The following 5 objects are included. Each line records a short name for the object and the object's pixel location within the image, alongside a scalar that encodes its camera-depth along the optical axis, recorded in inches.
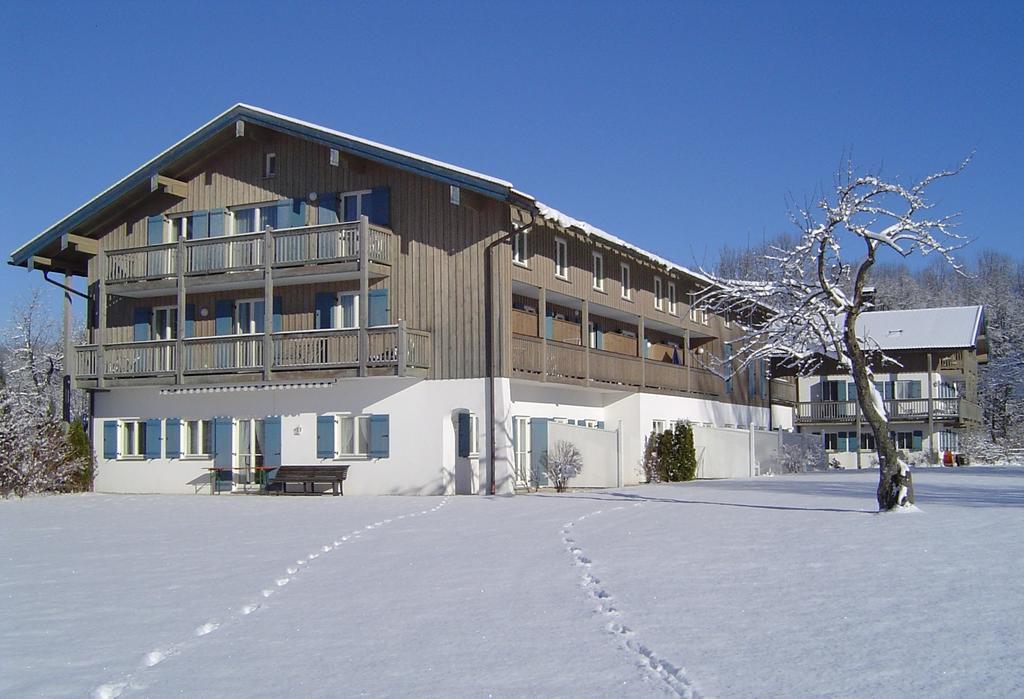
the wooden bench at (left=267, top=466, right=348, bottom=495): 1085.8
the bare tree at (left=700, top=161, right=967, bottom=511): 683.4
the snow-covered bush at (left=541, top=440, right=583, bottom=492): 1103.6
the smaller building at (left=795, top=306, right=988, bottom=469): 2055.9
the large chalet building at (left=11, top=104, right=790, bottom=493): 1072.2
